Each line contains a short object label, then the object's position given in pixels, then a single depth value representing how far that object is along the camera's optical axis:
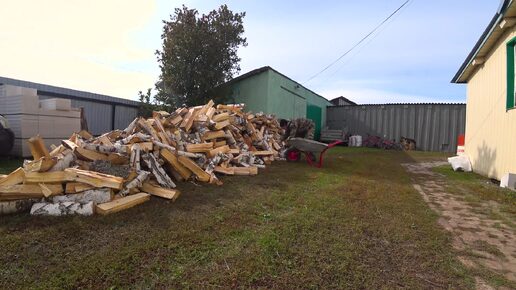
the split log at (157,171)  5.29
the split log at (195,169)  6.10
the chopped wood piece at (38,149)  4.29
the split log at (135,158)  5.18
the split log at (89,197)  3.99
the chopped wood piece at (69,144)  5.17
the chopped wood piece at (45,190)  3.96
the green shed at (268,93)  15.94
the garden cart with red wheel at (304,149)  8.98
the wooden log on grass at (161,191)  4.65
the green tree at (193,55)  16.42
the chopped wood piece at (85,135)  6.32
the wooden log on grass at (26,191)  3.79
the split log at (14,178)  3.98
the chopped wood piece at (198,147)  6.76
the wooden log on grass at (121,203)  3.87
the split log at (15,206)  3.75
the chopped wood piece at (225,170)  7.00
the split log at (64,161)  4.36
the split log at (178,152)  5.97
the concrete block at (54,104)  9.02
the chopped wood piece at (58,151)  5.42
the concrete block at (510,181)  6.05
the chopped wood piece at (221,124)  8.52
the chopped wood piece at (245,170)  7.23
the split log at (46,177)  3.99
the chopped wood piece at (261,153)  9.46
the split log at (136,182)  4.47
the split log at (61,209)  3.77
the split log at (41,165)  4.07
